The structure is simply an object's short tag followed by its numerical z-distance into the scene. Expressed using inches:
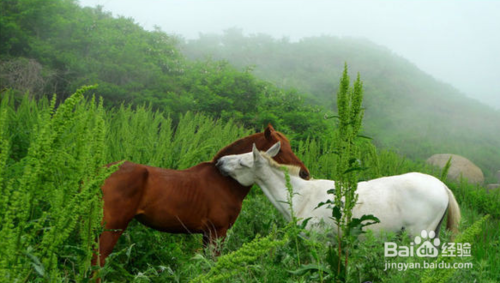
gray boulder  788.5
